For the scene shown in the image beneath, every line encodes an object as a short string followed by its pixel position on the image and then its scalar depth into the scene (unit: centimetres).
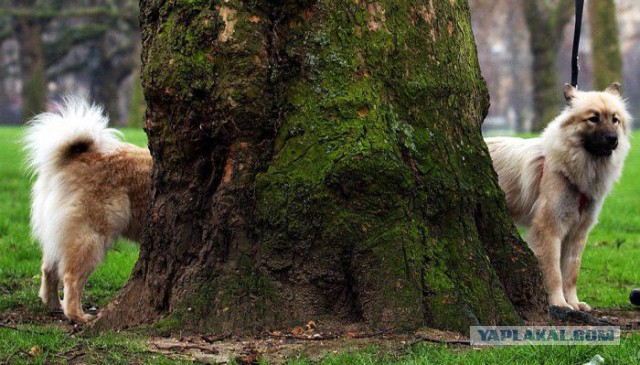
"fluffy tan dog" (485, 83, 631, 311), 685
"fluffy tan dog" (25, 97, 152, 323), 596
